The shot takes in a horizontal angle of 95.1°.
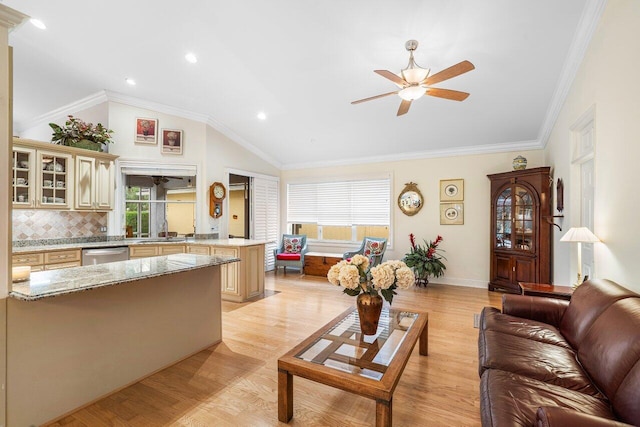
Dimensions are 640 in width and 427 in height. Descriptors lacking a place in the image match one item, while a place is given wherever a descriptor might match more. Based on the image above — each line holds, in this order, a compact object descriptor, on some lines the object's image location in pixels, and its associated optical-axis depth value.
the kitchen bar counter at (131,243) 4.00
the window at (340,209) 6.36
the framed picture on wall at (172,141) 5.19
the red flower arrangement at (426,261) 5.35
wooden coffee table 1.60
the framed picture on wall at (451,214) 5.56
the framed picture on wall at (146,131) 5.06
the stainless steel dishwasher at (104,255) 4.35
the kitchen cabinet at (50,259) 3.81
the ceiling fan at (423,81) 2.50
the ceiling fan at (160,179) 5.29
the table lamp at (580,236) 2.51
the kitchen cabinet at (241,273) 4.51
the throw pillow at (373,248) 5.75
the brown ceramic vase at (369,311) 2.21
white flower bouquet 2.17
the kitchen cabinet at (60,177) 4.07
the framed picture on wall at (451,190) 5.57
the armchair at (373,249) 5.68
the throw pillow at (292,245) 6.68
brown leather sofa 1.27
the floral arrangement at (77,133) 4.53
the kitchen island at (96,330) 1.80
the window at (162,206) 5.25
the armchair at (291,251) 6.36
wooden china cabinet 4.39
